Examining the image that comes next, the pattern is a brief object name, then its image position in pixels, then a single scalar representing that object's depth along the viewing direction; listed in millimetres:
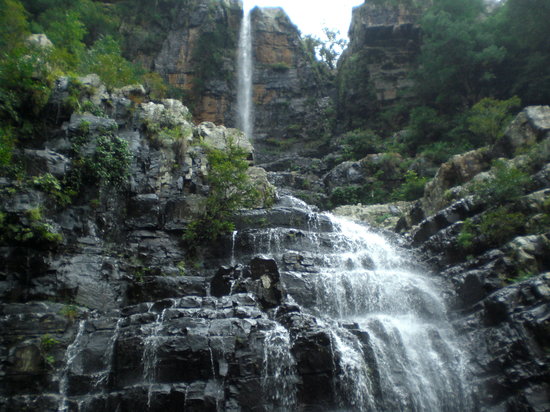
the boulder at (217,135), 18070
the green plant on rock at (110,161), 11523
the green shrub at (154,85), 22453
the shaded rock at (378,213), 18594
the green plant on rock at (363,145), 25719
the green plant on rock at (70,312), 8227
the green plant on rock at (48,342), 7547
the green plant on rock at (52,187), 9961
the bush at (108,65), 18016
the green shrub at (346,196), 22062
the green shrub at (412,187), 19766
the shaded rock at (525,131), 14541
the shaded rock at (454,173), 15883
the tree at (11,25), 15250
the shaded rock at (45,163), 10344
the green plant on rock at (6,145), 9664
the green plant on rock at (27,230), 8773
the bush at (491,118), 17625
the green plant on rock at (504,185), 11859
